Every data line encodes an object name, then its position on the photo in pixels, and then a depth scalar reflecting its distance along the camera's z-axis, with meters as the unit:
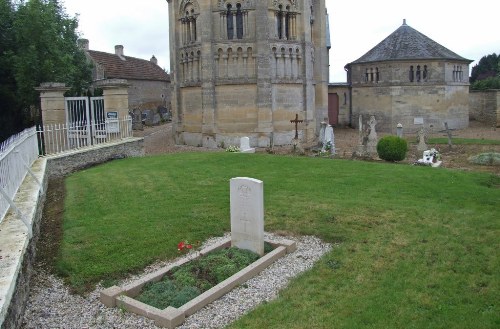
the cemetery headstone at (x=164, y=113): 49.22
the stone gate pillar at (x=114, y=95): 19.09
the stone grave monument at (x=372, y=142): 22.64
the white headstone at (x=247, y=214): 8.21
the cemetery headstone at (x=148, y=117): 46.64
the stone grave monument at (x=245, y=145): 21.94
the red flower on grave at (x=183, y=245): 8.36
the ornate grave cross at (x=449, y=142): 25.10
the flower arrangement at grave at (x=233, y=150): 22.20
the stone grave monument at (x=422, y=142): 23.58
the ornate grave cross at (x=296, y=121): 25.51
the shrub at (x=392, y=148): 20.06
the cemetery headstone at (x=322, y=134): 26.14
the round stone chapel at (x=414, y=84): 36.53
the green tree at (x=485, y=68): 65.31
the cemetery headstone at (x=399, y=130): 25.89
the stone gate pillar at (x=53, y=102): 17.19
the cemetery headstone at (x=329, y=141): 24.09
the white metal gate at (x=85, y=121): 17.67
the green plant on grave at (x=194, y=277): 6.62
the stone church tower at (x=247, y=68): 27.17
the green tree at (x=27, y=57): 21.38
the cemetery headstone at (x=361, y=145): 21.80
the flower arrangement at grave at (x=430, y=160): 19.47
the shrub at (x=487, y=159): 19.50
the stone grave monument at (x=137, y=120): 42.69
